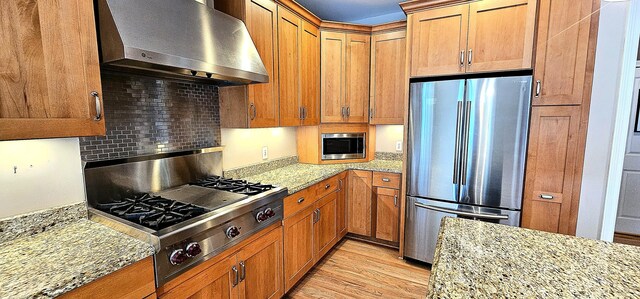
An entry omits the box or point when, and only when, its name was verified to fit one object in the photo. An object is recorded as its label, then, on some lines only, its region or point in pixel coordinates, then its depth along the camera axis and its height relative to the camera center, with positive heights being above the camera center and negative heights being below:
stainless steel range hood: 1.22 +0.43
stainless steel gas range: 1.25 -0.46
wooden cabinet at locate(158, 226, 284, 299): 1.33 -0.85
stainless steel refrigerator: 2.19 -0.22
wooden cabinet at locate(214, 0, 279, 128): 2.03 +0.34
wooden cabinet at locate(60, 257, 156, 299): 0.97 -0.61
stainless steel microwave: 3.15 -0.25
